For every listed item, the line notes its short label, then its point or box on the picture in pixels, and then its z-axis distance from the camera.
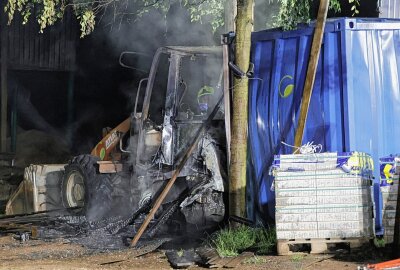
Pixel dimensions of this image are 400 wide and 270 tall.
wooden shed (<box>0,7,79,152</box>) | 31.73
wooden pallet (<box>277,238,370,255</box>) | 13.94
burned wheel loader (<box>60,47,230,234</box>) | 18.10
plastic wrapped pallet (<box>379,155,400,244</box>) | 14.18
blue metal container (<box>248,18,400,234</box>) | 15.32
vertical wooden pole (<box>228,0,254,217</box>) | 16.62
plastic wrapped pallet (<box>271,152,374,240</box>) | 13.80
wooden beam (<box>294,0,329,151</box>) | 15.23
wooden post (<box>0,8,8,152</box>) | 30.98
